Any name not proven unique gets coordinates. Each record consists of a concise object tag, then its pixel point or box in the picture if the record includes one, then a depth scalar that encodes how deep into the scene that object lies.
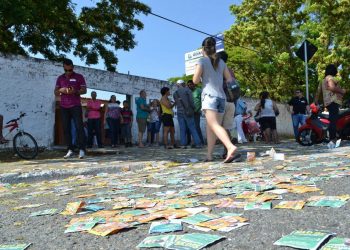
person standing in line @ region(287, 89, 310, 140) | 11.51
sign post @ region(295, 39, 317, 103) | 11.30
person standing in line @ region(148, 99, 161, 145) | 13.48
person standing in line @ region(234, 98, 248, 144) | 13.68
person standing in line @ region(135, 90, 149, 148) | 12.27
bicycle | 8.80
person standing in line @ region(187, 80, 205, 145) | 10.83
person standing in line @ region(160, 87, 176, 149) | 10.92
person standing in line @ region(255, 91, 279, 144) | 11.71
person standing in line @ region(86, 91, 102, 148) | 11.68
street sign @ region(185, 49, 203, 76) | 11.45
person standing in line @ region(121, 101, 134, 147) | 13.17
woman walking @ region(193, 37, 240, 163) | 5.99
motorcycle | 9.86
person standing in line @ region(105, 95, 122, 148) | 12.57
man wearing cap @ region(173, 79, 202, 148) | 9.80
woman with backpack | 8.17
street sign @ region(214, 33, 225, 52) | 11.01
